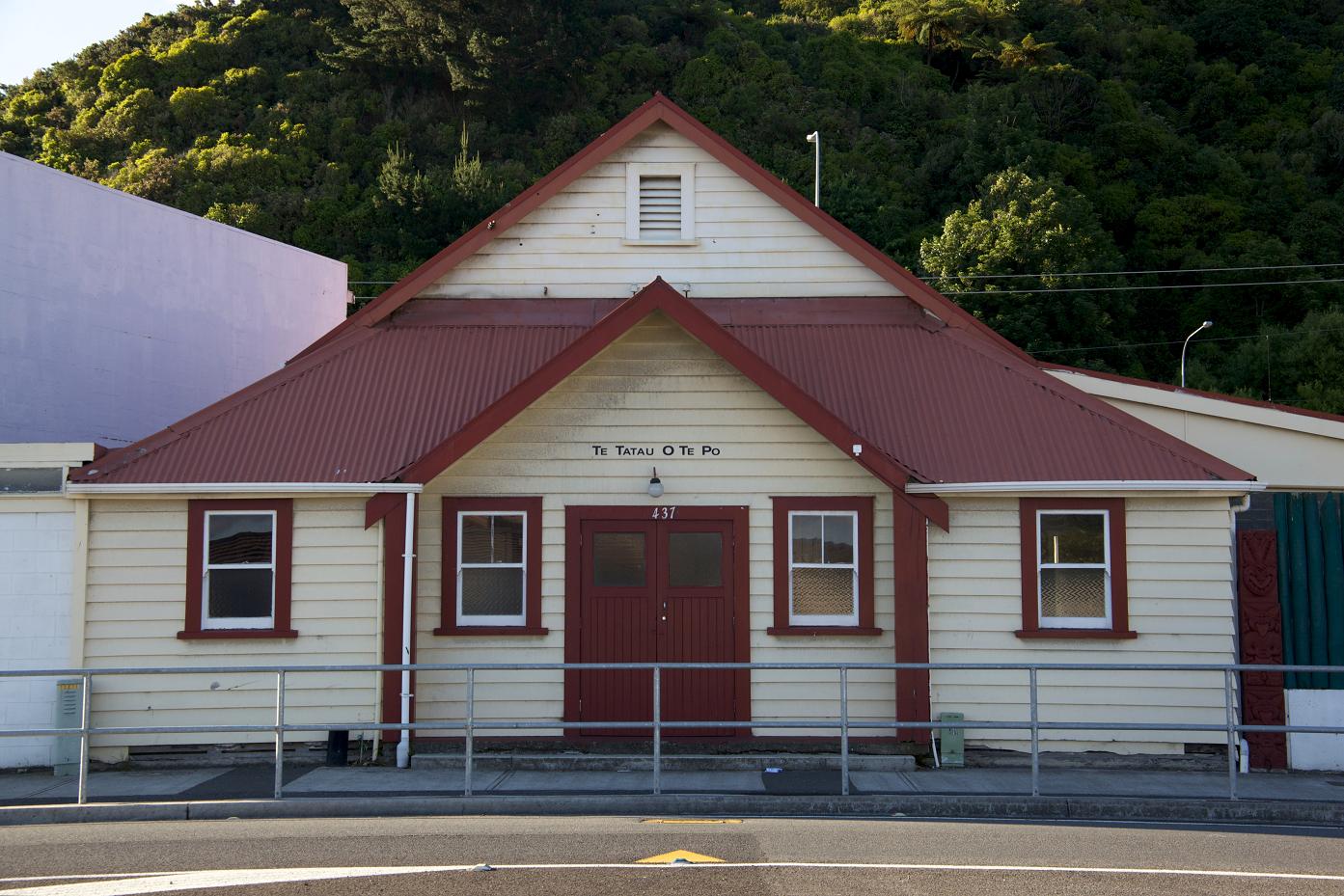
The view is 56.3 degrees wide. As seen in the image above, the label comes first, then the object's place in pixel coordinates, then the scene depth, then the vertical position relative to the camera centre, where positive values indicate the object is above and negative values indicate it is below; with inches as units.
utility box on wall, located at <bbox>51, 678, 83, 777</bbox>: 505.7 -54.7
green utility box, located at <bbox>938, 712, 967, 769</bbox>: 510.6 -71.3
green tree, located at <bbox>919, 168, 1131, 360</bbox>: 1614.2 +409.0
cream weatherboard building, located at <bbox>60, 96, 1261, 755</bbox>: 518.3 +9.5
